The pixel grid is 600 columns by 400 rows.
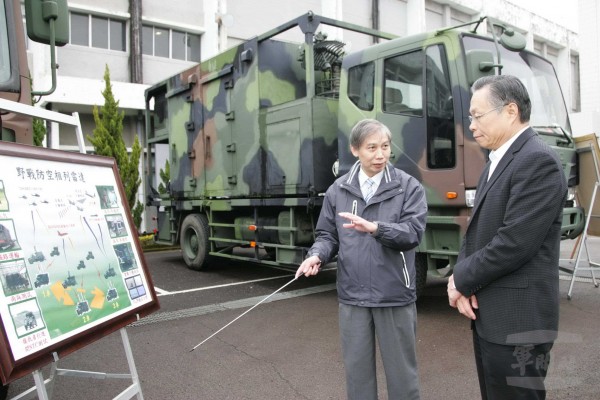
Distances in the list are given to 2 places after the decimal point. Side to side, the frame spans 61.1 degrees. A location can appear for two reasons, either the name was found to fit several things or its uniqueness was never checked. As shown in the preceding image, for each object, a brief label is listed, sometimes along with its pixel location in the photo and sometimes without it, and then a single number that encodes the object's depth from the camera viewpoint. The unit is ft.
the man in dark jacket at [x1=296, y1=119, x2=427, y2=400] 8.39
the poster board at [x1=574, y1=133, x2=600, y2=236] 18.99
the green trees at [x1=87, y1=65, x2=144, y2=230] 43.83
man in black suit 6.08
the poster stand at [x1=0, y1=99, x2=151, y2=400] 8.43
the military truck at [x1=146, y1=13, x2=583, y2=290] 16.43
